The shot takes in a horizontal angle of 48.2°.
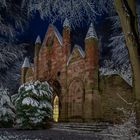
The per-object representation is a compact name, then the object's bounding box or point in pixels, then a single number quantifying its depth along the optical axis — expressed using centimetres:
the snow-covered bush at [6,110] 1039
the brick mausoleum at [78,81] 1228
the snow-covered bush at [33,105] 1006
